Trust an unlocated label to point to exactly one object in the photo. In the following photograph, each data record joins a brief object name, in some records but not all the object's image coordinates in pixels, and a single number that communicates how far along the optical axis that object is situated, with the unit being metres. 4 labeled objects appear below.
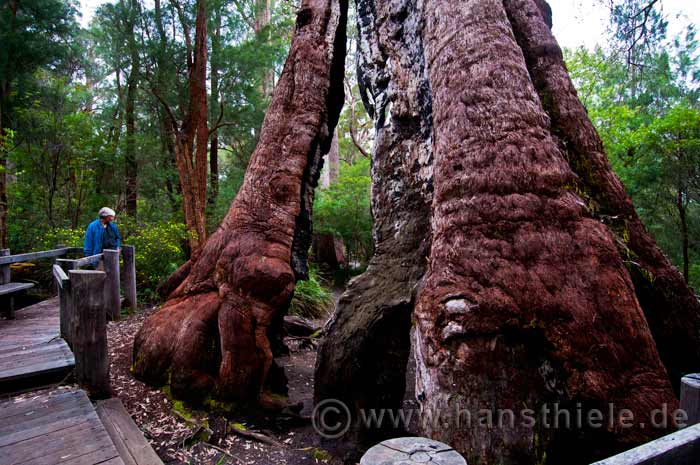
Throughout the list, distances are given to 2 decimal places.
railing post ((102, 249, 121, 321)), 6.86
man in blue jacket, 7.20
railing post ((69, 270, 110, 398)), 3.68
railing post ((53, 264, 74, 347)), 4.08
